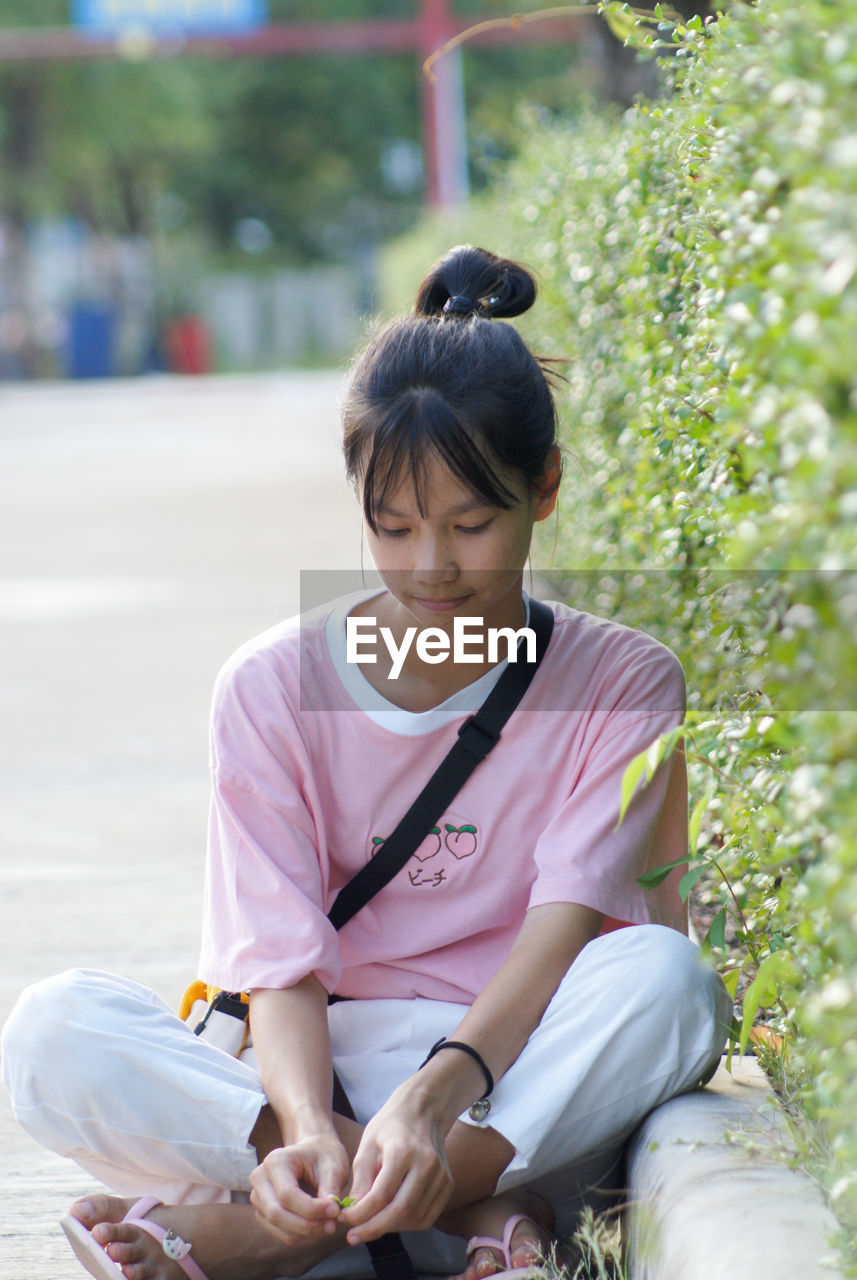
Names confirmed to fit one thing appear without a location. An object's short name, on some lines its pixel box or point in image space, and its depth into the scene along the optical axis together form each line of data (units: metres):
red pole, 43.70
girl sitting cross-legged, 4.20
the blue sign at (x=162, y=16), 48.70
